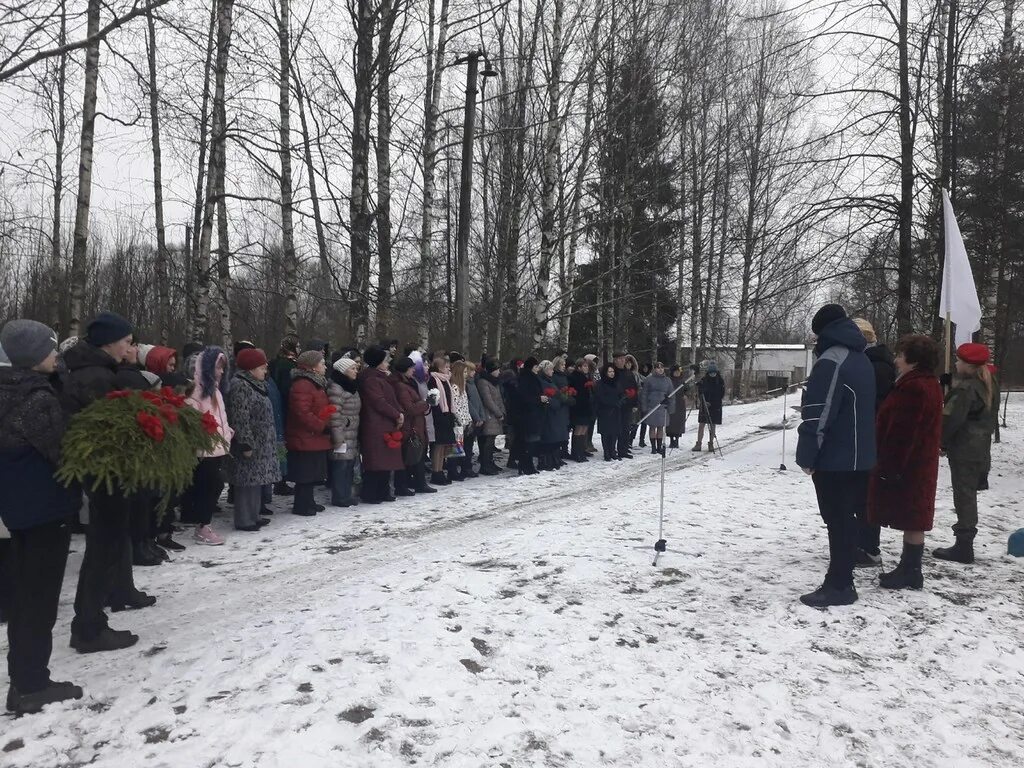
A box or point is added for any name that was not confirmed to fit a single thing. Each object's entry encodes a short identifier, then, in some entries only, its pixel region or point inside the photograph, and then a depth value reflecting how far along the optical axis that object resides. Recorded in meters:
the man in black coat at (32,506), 3.72
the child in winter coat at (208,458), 7.09
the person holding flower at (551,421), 12.19
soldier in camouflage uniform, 6.79
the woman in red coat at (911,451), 5.82
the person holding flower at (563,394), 12.59
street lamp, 15.30
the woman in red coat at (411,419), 9.62
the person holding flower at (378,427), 9.12
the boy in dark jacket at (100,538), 4.55
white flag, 9.28
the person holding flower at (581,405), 13.57
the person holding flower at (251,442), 7.61
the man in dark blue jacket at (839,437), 5.42
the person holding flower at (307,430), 8.34
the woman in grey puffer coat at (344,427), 8.77
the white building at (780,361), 58.64
